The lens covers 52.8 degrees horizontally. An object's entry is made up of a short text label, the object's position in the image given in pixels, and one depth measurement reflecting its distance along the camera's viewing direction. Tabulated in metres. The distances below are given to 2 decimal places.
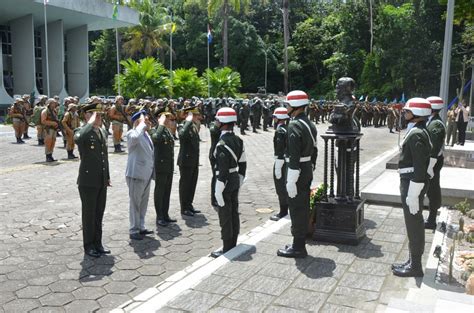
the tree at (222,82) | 35.66
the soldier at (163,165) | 7.38
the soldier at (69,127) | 14.45
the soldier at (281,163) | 7.71
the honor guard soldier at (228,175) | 5.80
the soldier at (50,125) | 13.92
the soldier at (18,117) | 18.09
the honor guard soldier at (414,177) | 4.93
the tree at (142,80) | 29.56
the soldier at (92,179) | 5.88
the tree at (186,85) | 33.31
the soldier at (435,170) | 6.83
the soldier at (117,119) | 16.31
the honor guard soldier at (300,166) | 5.48
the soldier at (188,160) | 8.03
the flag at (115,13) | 32.55
